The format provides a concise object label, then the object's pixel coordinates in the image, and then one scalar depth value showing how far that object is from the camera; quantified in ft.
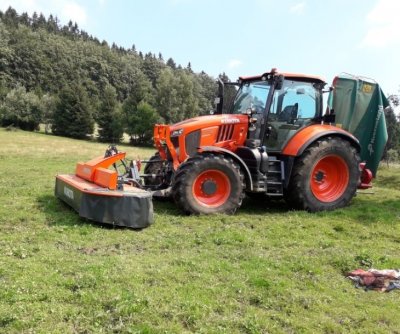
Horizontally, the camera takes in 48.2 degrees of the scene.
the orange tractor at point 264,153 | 26.17
